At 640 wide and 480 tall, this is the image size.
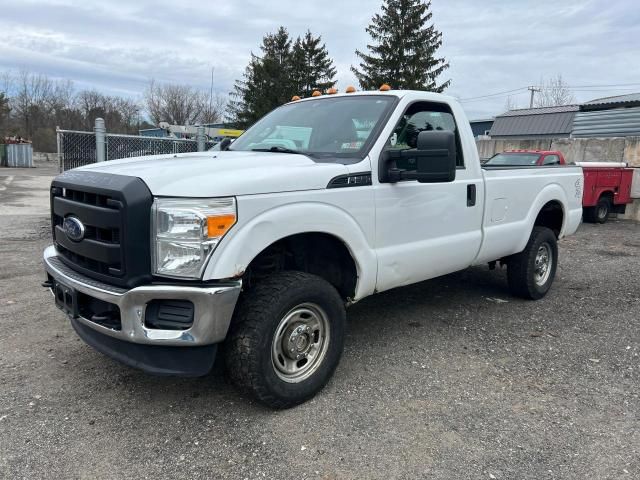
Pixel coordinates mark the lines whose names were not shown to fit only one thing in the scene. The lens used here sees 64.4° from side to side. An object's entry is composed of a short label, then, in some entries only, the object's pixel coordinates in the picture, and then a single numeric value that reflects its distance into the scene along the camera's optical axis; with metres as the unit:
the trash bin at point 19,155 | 35.25
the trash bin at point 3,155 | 35.51
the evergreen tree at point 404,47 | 28.19
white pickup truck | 2.68
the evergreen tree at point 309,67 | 32.66
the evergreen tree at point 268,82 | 31.45
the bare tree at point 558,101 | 52.31
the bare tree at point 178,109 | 61.03
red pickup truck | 12.97
